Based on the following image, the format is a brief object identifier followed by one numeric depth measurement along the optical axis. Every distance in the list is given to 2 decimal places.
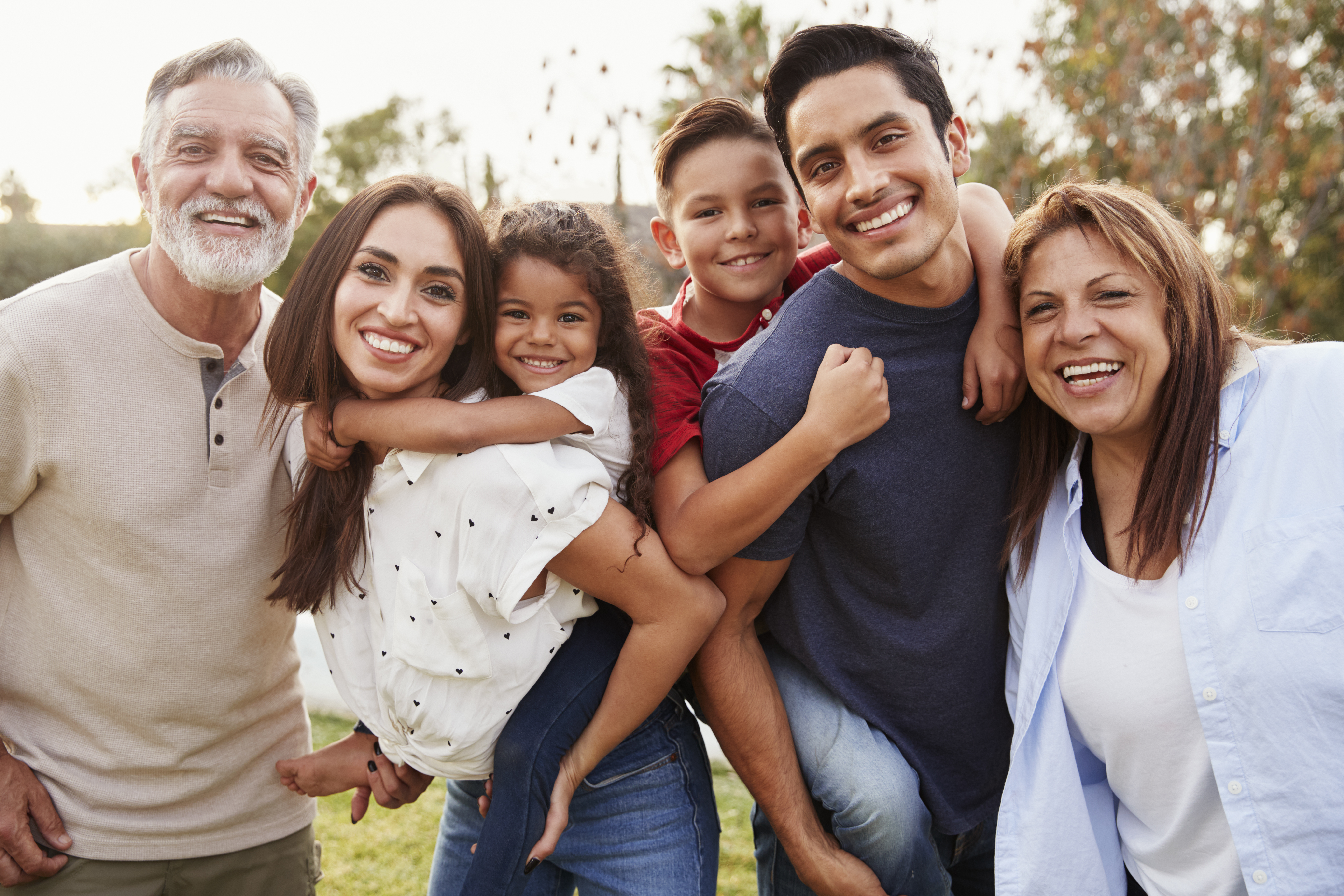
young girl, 2.12
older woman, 1.91
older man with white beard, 2.56
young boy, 2.18
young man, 2.32
